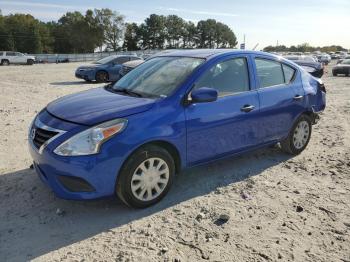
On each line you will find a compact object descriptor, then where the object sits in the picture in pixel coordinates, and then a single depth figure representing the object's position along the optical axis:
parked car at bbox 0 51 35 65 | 38.12
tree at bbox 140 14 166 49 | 111.34
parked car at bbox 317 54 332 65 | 51.75
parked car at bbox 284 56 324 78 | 20.15
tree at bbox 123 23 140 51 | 105.00
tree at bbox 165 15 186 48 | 119.56
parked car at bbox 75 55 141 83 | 18.17
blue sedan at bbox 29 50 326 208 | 3.89
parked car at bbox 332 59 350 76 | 27.72
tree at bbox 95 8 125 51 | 96.25
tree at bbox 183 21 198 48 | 123.88
